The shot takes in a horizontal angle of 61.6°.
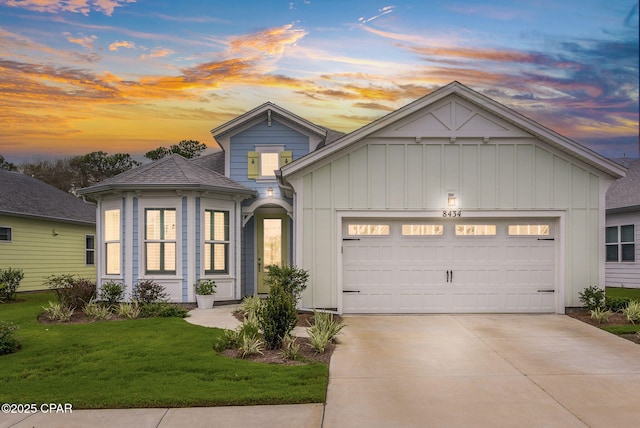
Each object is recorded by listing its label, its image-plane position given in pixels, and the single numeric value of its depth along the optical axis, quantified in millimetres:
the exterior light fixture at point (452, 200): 12970
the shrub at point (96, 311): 12188
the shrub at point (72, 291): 13070
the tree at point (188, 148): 38625
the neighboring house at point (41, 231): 19906
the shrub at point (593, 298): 12602
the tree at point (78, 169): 45344
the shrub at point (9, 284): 17000
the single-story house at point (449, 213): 12953
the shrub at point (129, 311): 12370
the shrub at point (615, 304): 12609
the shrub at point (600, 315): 11688
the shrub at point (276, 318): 8977
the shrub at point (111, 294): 13359
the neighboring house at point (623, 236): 18906
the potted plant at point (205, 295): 14000
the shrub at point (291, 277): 12159
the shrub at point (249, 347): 8516
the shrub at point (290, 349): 8352
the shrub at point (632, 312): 11633
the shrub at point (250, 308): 11055
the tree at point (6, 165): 44291
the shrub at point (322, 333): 8883
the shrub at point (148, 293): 13328
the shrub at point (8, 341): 8867
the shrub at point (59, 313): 11996
